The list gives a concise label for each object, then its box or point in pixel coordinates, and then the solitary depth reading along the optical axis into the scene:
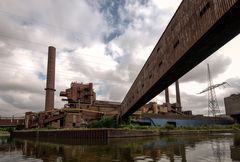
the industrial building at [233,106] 68.14
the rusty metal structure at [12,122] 66.00
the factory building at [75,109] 53.36
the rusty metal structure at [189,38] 10.46
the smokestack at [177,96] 79.75
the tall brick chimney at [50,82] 58.97
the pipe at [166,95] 78.34
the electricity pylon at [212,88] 67.31
